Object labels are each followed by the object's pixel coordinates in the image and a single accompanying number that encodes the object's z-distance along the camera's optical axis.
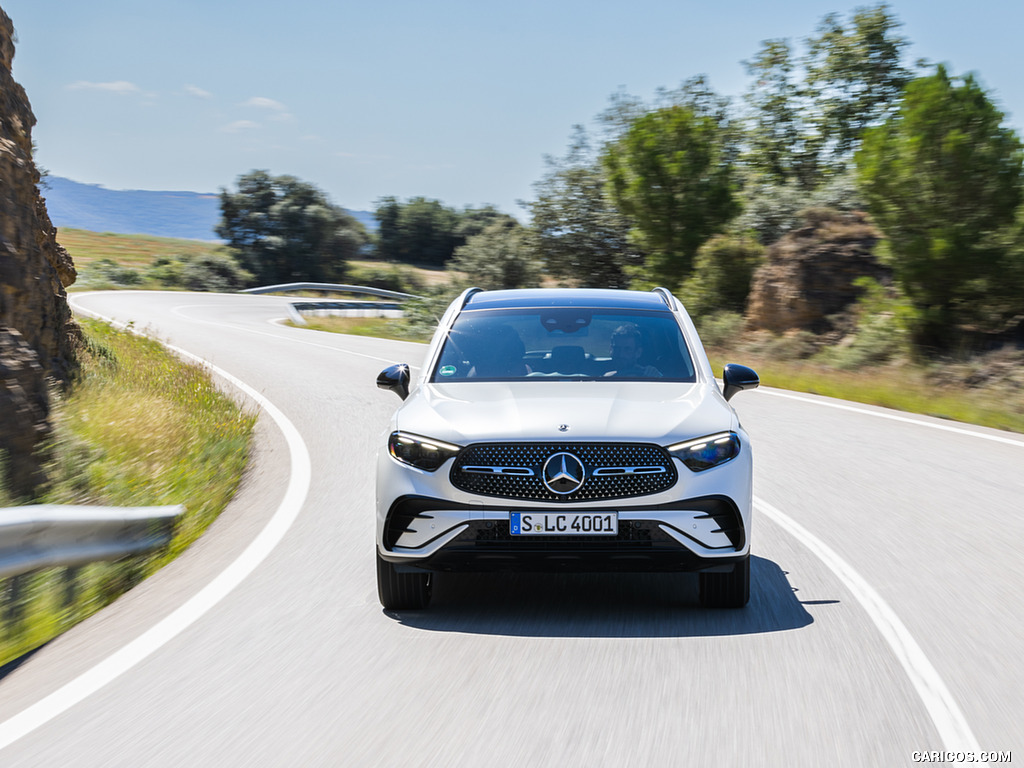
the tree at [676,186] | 31.45
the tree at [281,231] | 85.69
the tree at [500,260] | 47.56
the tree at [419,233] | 100.50
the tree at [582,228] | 42.12
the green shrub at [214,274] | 75.81
